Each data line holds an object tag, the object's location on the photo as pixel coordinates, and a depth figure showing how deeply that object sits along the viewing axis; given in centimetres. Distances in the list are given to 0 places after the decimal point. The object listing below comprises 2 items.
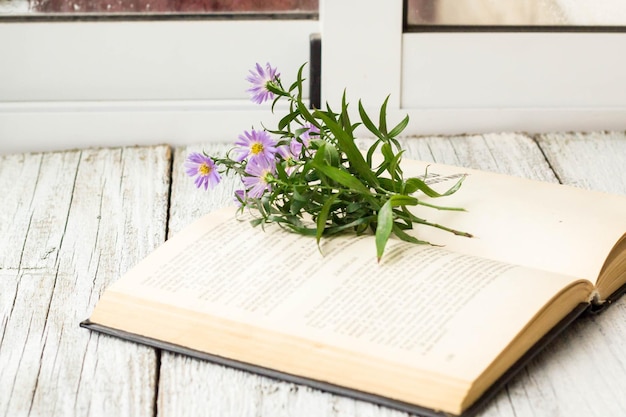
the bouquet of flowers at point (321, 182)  80
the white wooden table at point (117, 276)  73
